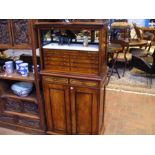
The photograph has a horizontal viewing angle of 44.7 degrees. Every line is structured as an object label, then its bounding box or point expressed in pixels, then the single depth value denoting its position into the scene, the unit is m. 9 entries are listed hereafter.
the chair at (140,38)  5.10
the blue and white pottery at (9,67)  2.42
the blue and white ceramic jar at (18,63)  2.41
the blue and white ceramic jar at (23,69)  2.34
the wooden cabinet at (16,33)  2.03
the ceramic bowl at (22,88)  2.46
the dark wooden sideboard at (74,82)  1.98
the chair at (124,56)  4.89
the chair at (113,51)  4.36
